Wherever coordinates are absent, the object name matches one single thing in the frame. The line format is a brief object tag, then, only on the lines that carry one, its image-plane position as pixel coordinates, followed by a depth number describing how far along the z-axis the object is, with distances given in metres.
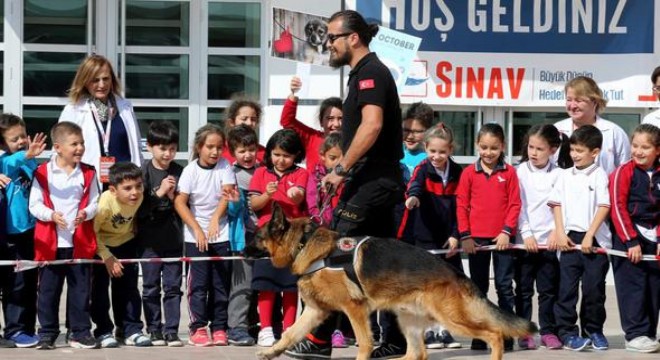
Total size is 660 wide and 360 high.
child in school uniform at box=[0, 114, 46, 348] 9.47
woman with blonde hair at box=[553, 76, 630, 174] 10.30
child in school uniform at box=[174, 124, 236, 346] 9.82
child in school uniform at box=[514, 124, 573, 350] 9.98
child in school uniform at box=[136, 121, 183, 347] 9.78
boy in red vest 9.41
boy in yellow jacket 9.49
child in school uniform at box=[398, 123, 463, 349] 9.95
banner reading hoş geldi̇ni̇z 13.92
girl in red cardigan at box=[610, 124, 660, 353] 9.77
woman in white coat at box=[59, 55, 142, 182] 9.97
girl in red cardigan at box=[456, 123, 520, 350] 9.91
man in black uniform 8.62
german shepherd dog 8.46
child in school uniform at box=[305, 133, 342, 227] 9.59
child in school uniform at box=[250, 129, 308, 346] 9.68
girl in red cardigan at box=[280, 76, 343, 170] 10.48
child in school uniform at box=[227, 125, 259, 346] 9.92
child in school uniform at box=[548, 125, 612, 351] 9.86
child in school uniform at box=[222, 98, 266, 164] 10.49
